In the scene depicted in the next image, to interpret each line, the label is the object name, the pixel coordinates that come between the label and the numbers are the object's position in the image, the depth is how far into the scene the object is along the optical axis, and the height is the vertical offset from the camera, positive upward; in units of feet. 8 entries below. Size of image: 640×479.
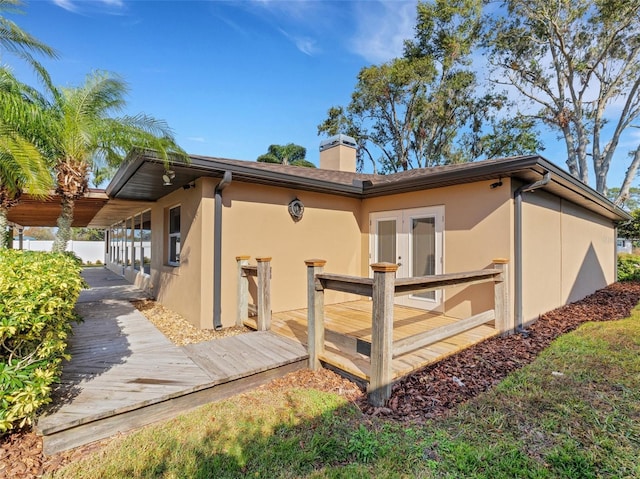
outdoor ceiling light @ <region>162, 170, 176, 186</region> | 16.09 +3.46
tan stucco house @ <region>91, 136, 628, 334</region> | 17.34 +0.90
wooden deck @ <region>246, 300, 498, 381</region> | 12.03 -4.78
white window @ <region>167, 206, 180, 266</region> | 22.91 +0.19
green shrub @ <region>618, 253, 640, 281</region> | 45.09 -3.82
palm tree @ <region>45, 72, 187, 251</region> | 15.57 +5.27
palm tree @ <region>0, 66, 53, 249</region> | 14.25 +4.47
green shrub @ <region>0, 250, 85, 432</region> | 7.15 -2.43
